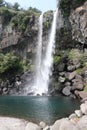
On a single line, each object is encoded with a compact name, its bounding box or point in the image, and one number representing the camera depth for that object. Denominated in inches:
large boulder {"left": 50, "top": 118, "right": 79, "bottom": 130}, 371.3
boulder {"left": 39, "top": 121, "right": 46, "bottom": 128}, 453.1
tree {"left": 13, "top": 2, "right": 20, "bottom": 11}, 1581.4
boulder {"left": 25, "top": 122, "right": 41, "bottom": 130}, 389.1
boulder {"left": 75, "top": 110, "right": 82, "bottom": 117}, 479.5
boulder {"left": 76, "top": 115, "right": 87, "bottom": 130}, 373.0
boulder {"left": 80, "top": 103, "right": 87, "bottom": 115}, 470.2
